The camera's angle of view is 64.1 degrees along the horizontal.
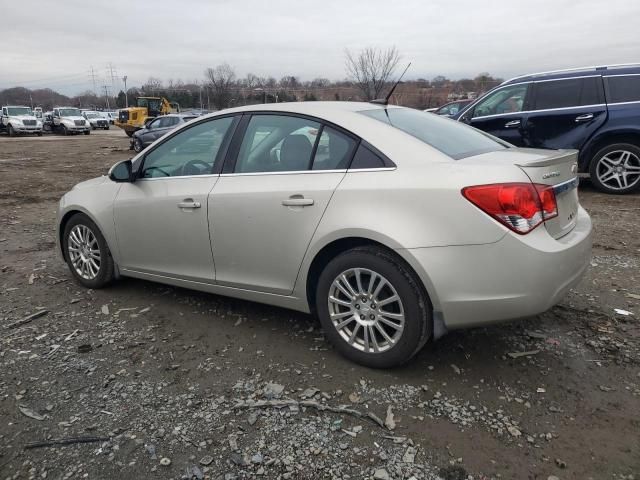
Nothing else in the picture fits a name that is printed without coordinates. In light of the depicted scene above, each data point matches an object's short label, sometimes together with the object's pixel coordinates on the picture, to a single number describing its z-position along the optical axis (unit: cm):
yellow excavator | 3695
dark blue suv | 781
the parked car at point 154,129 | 2031
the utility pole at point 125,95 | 9244
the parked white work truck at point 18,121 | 3472
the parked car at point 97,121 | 4809
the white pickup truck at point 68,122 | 3734
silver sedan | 270
